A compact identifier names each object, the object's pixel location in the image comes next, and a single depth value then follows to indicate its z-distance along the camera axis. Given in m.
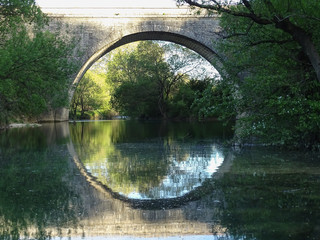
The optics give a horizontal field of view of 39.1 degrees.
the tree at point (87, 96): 54.22
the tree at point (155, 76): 42.91
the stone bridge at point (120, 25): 30.84
